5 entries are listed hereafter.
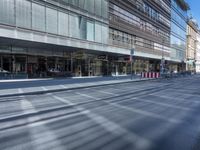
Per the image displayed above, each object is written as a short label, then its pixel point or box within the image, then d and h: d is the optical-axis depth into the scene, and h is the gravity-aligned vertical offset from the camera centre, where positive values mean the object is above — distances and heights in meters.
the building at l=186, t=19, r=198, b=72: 53.91 +11.17
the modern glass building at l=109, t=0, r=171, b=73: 23.46 +8.63
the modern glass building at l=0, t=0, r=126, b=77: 13.94 +3.98
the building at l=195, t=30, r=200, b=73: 64.51 +8.43
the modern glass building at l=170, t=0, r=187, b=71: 41.35 +11.49
